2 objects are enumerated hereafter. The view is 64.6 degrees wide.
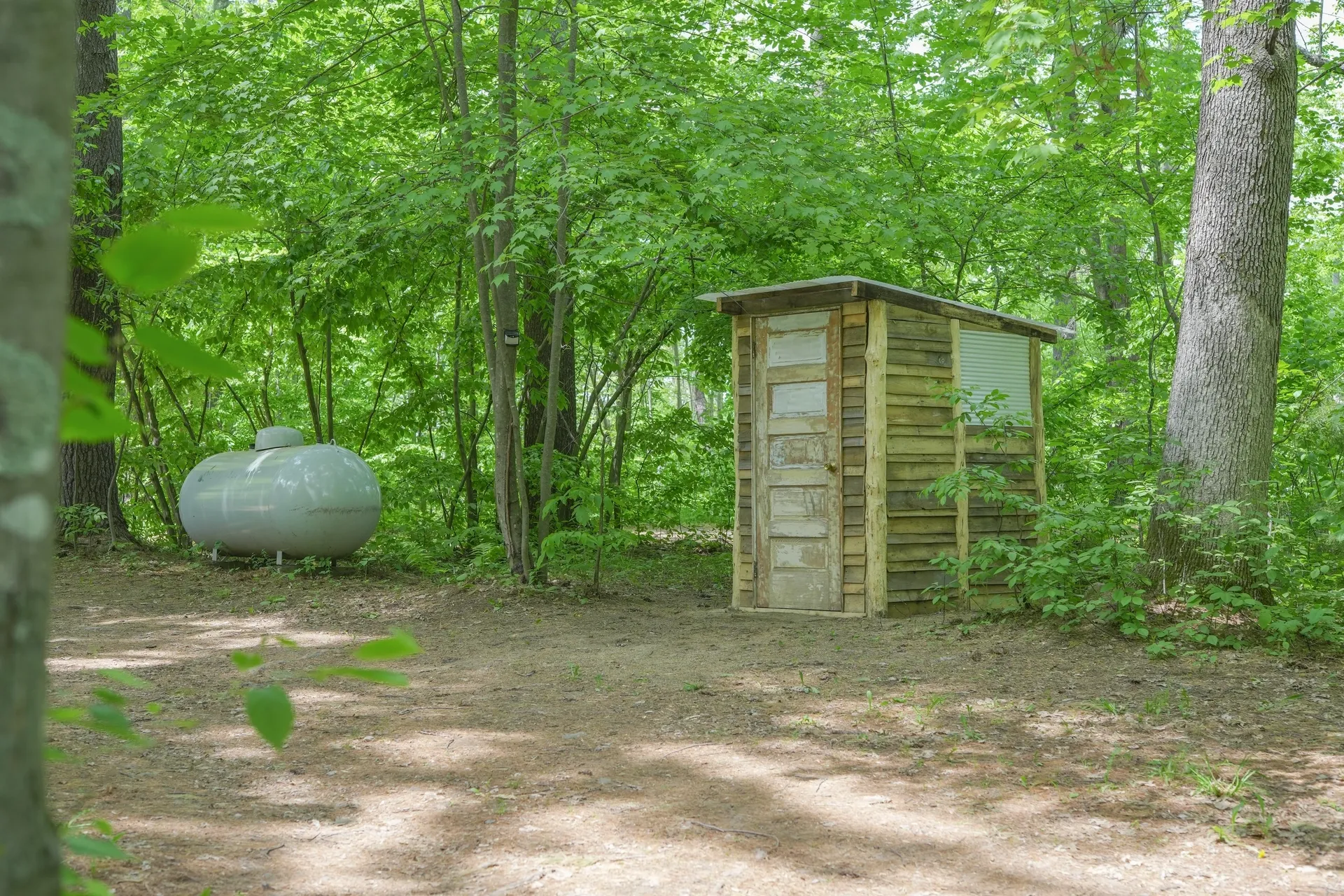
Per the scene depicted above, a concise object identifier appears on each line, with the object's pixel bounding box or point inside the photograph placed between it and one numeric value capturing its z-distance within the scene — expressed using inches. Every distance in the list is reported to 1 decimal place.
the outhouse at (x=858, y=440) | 313.6
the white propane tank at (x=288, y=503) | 389.4
